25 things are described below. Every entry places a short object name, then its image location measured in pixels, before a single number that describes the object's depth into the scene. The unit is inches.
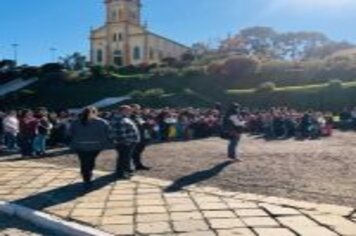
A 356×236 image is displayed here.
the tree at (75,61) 2787.9
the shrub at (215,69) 1774.1
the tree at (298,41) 3521.2
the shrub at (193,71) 1827.0
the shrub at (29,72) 2539.6
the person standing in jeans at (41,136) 698.8
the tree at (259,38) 3398.1
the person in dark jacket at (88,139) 437.7
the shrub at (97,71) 2144.4
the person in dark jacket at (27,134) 694.5
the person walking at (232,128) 566.3
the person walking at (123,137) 482.0
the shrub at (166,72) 1925.9
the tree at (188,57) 2398.4
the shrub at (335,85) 1315.2
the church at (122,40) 3486.7
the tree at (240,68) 1743.4
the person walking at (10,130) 754.8
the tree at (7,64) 2906.5
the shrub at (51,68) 2479.1
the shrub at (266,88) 1429.6
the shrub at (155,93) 1603.1
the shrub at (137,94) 1648.9
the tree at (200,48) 3129.9
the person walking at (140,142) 530.0
